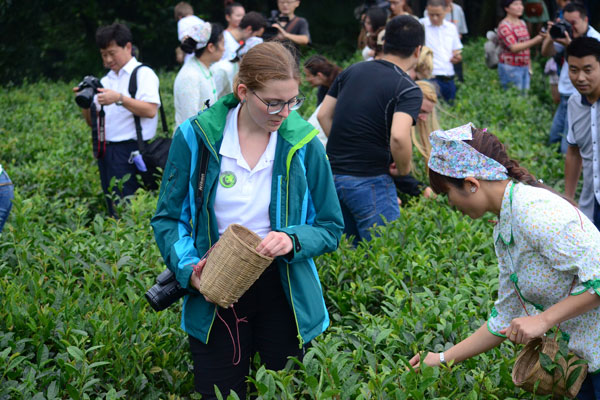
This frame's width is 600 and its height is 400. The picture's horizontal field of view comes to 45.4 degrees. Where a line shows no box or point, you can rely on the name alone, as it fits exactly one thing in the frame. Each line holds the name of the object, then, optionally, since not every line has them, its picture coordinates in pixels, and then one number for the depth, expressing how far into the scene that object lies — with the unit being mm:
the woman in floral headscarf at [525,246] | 2508
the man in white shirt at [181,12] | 11781
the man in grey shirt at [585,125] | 4988
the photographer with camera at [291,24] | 10755
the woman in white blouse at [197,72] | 6551
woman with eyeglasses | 2965
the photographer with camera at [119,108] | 6281
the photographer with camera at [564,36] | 8327
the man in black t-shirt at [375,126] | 4934
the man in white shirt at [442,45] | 10461
